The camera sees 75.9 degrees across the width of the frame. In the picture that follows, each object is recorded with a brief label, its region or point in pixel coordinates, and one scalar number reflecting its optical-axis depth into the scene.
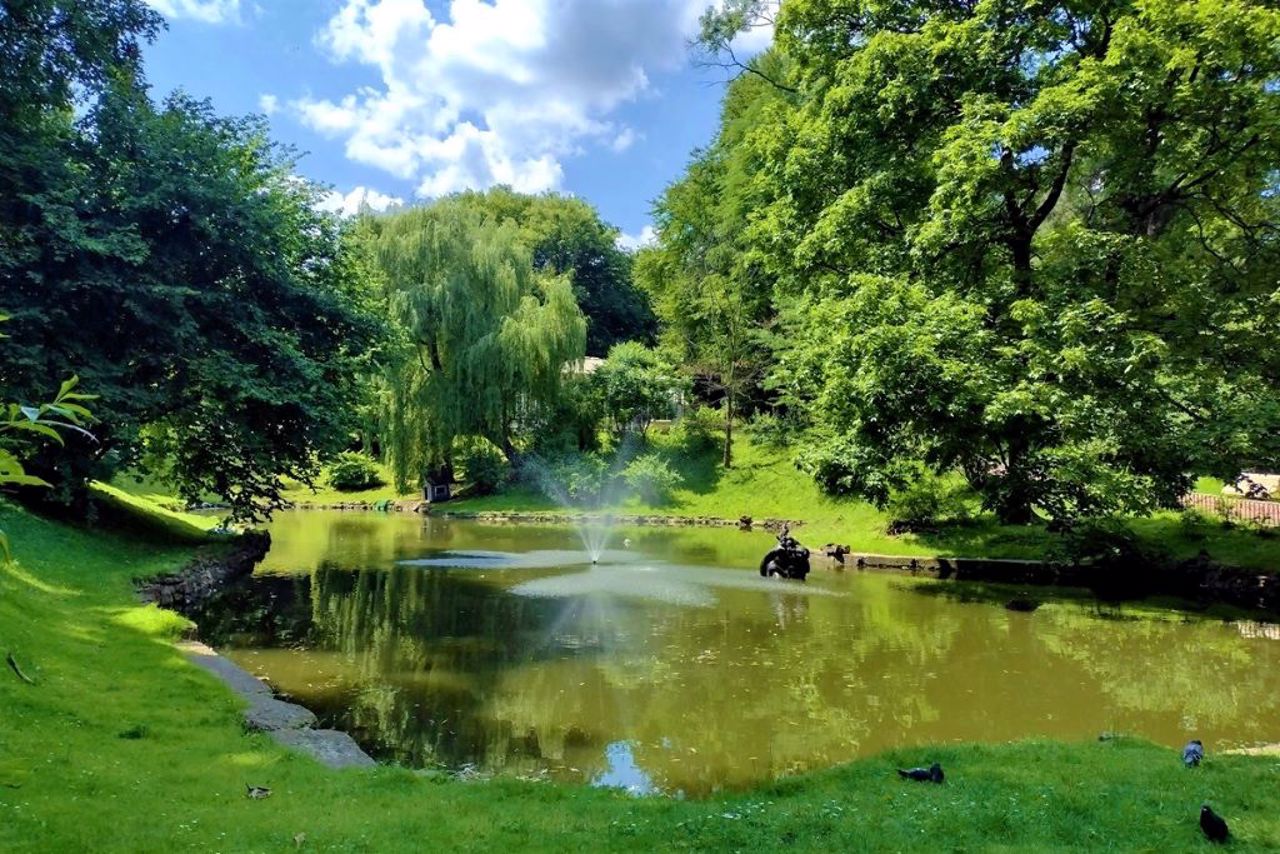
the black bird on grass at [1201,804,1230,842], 4.87
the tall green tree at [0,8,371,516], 15.20
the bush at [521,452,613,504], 36.62
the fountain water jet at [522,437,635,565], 35.88
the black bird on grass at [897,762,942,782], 6.25
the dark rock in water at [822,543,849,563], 22.84
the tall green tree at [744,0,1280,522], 15.73
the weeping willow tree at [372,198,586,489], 35.25
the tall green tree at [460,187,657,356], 61.69
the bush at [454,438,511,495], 37.75
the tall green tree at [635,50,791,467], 35.38
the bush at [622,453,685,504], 36.59
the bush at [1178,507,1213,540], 19.41
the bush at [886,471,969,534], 24.20
